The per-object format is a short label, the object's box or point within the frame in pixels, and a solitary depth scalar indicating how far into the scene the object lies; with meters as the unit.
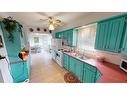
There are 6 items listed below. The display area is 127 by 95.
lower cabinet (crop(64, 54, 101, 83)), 1.34
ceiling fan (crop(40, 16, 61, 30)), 2.06
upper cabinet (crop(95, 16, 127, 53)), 1.16
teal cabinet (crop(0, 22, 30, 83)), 1.63
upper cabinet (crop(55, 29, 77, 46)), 2.56
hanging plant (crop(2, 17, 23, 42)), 1.62
